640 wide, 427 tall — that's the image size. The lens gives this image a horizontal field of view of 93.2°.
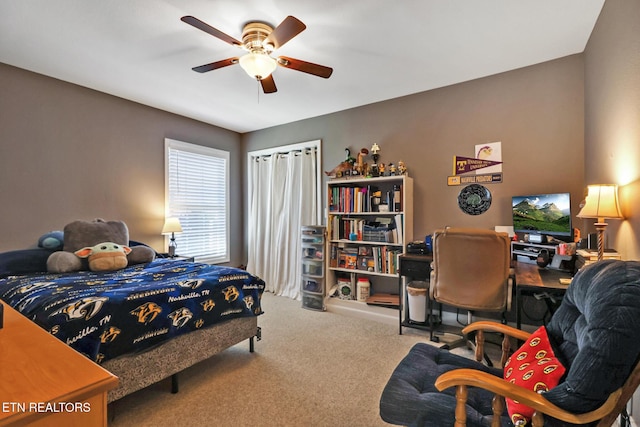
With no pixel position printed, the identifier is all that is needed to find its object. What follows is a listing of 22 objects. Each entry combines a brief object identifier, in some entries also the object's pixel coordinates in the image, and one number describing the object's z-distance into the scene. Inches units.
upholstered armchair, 35.8
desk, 75.1
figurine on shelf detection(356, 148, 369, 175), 146.5
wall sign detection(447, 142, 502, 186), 119.3
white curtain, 171.0
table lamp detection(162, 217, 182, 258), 148.3
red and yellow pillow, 43.0
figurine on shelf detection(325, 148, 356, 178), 148.3
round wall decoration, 121.0
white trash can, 119.6
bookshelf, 133.6
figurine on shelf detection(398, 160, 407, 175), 134.8
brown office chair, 88.2
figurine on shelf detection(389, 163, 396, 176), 137.9
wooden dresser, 24.8
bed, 64.9
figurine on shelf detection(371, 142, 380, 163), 144.3
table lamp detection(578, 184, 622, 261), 68.1
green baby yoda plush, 106.2
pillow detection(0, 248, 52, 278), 97.8
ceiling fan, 80.4
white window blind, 164.2
